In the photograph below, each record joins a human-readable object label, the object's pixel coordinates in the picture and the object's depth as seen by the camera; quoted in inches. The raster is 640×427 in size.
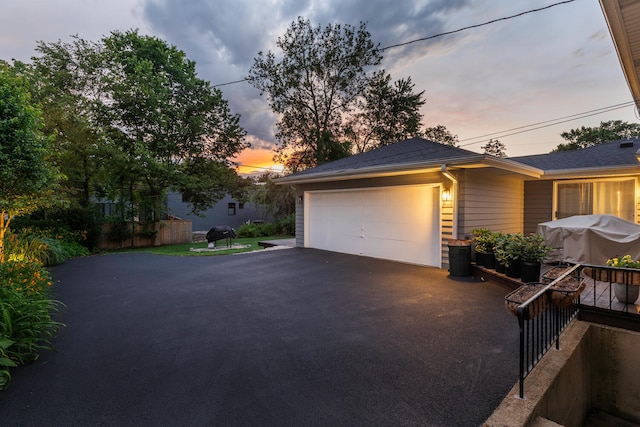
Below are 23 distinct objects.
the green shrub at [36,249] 227.1
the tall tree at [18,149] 170.7
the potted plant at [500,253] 215.3
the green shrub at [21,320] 107.7
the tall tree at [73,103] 438.2
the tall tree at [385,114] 789.2
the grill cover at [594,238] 206.2
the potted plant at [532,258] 196.9
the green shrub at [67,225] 404.2
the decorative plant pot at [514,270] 207.6
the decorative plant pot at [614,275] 131.2
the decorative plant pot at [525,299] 92.9
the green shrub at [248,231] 724.7
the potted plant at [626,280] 132.0
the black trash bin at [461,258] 246.8
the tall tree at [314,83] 753.6
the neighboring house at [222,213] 1002.7
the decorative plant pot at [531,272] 196.4
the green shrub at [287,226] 722.8
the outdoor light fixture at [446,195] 271.9
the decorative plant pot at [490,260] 233.9
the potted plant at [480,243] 244.8
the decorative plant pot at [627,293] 140.4
